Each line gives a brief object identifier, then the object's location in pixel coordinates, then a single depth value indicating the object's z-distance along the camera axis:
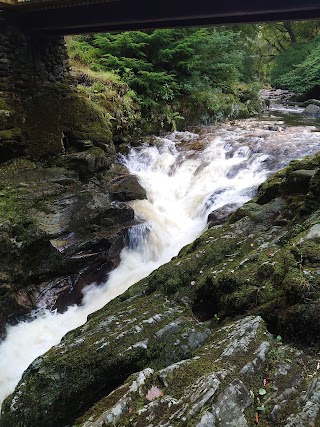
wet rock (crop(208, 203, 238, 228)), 7.65
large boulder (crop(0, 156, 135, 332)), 6.36
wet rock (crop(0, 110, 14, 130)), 8.24
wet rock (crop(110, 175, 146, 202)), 8.71
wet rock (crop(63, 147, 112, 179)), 8.80
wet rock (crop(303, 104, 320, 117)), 19.12
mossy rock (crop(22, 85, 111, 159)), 8.82
